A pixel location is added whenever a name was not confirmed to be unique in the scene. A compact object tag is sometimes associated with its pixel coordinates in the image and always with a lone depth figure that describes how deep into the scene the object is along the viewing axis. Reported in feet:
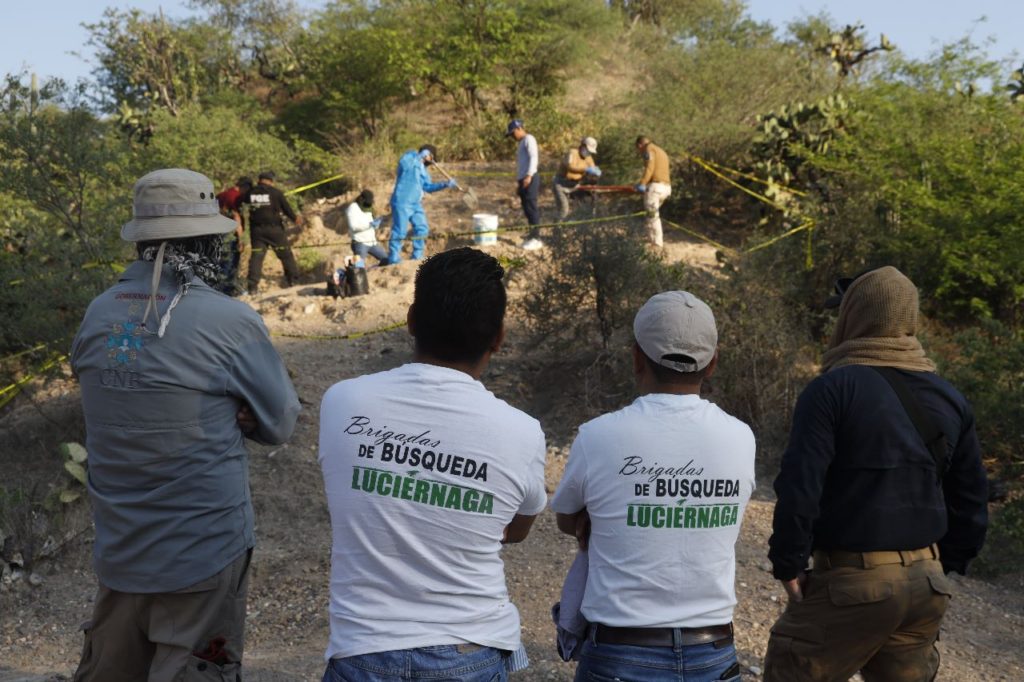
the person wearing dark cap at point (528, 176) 38.65
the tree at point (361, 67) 60.54
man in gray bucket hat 8.19
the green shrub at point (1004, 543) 19.07
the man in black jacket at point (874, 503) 8.47
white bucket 39.88
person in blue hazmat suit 37.65
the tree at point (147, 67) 69.15
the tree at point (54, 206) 23.89
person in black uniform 38.11
